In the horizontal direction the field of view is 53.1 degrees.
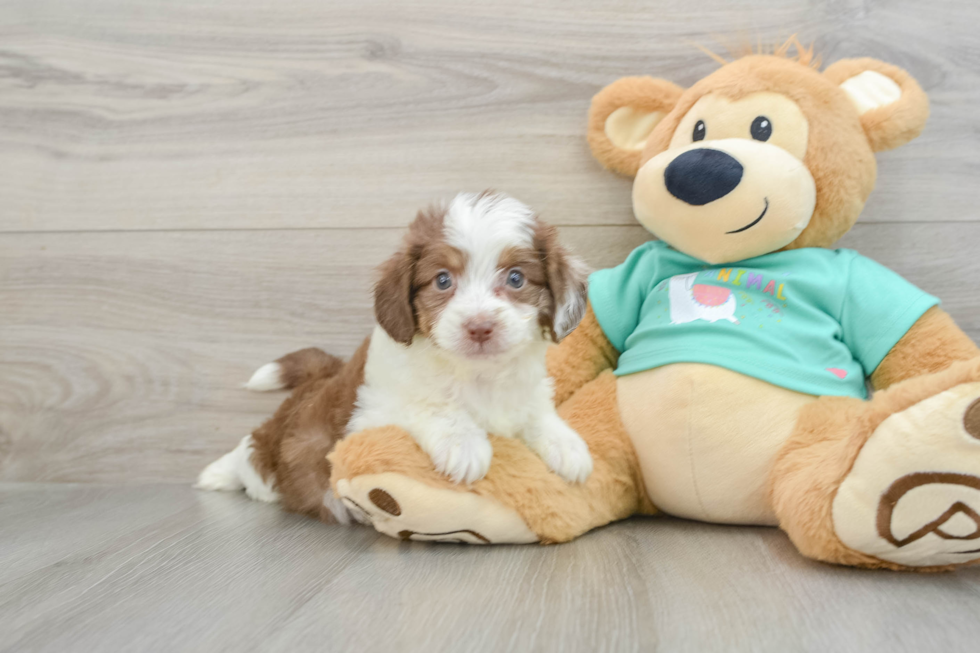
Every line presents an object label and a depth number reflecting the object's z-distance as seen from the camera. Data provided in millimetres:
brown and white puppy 576
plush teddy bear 576
